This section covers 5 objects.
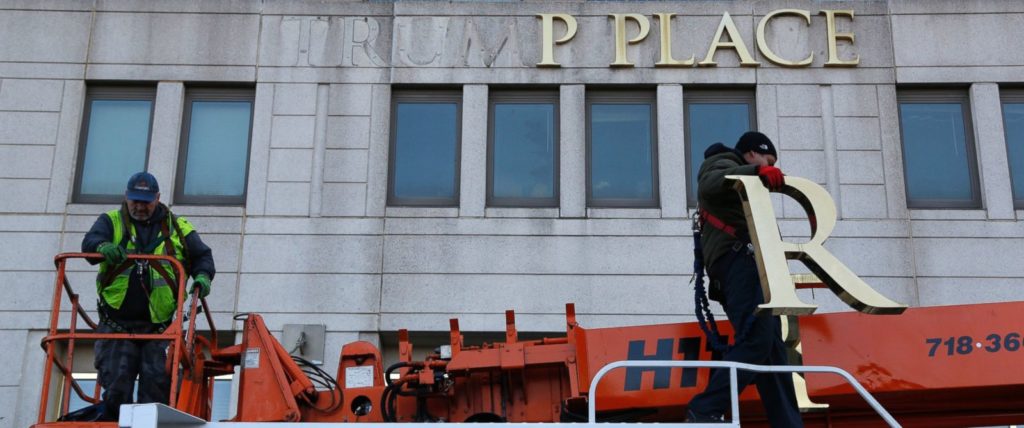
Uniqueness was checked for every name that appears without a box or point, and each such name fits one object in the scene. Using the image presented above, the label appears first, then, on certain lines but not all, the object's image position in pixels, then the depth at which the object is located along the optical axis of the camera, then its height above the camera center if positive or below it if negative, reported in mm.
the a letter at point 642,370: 6660 +68
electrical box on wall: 12148 +394
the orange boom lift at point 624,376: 6555 +33
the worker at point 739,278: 6305 +597
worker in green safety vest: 7191 +551
